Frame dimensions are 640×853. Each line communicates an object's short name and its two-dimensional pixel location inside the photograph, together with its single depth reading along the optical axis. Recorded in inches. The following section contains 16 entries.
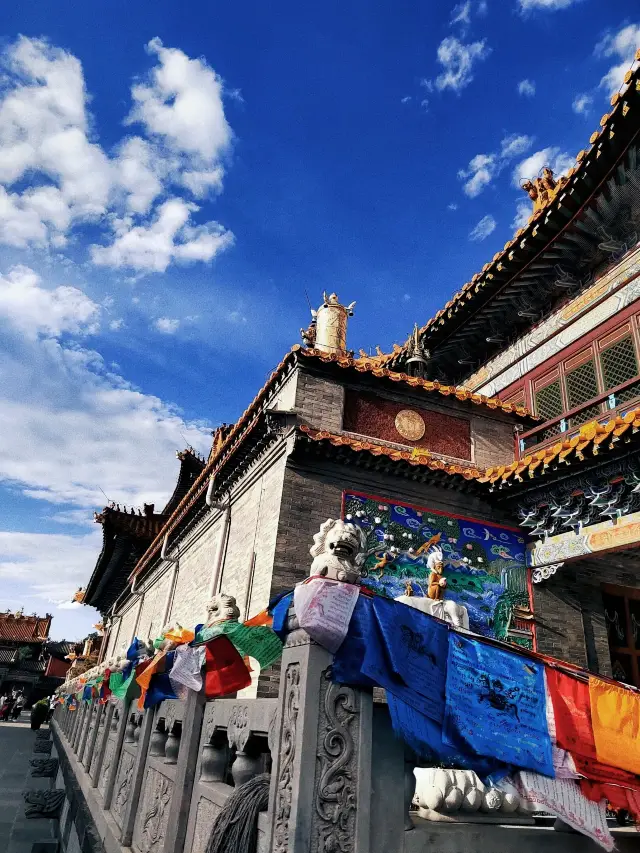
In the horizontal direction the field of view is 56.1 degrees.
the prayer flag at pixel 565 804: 128.1
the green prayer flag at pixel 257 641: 176.9
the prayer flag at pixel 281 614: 130.1
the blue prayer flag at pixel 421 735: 117.0
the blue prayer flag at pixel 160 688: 211.8
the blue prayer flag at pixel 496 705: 127.0
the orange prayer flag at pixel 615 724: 141.9
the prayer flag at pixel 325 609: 117.5
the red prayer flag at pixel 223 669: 174.7
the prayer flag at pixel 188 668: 176.1
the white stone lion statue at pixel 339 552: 129.7
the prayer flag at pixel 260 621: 184.5
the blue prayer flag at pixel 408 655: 119.3
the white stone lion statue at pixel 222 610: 198.1
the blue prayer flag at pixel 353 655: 118.0
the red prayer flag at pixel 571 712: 139.9
